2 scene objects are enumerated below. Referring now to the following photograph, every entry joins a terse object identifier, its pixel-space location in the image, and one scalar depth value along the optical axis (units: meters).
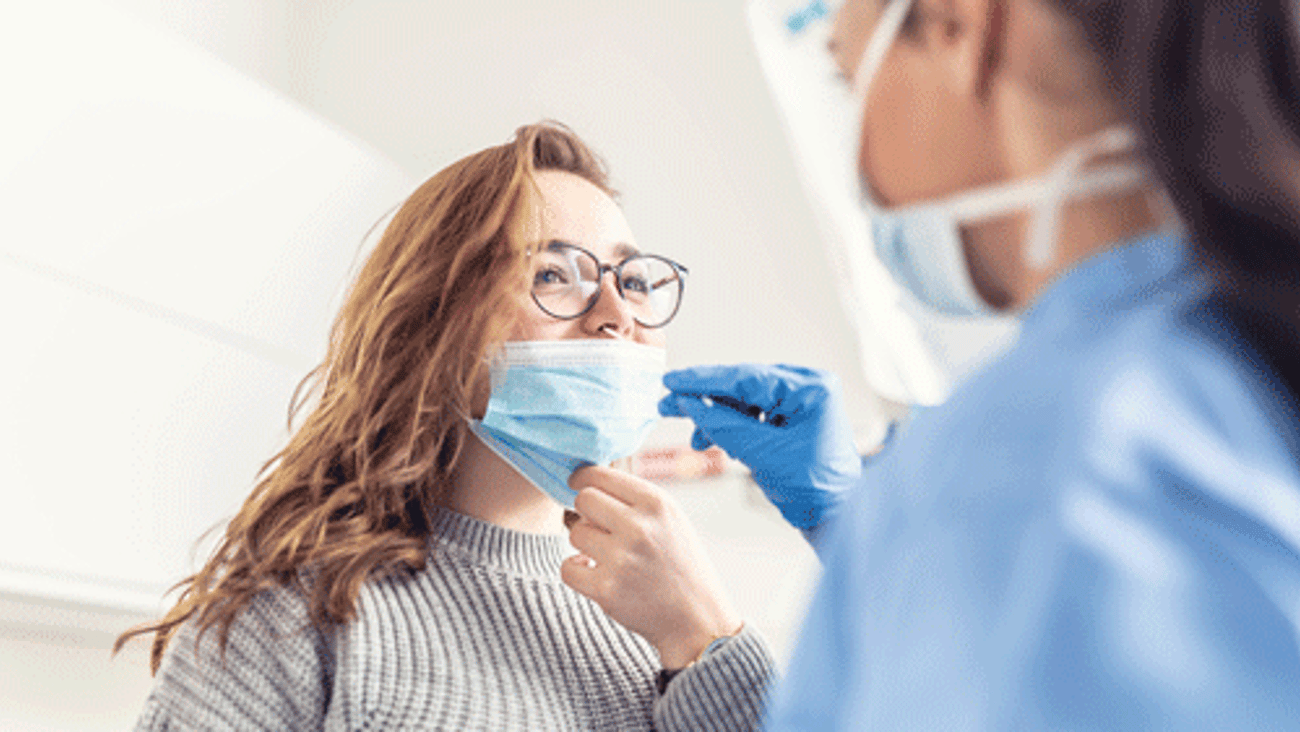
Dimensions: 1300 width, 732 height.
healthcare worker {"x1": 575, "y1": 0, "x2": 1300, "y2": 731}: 0.45
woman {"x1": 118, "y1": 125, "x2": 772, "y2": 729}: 1.14
